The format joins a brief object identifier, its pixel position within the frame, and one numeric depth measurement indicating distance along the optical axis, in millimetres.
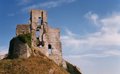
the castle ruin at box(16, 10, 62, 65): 38251
